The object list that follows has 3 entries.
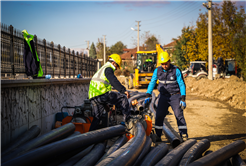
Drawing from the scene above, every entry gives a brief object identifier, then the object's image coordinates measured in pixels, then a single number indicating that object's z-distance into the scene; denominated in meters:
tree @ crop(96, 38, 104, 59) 74.93
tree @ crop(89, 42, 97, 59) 100.19
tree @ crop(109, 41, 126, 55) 87.03
